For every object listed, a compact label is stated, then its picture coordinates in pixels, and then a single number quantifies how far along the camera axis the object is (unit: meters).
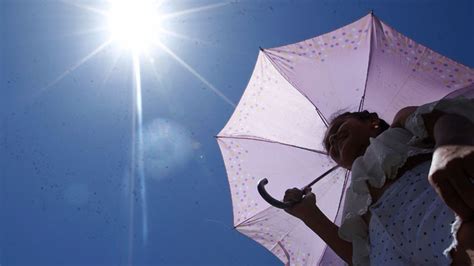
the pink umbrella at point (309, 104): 2.76
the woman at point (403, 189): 1.05
